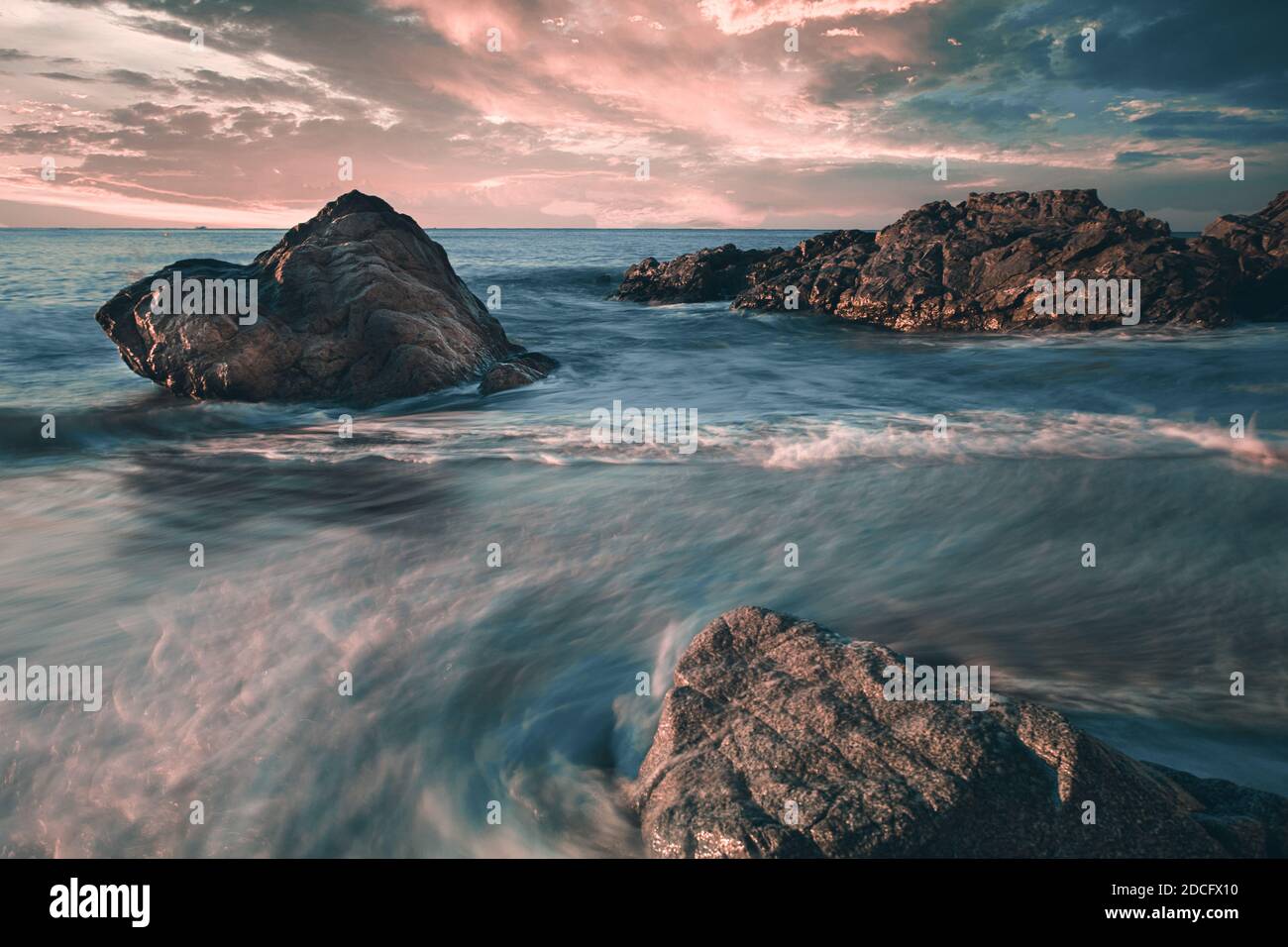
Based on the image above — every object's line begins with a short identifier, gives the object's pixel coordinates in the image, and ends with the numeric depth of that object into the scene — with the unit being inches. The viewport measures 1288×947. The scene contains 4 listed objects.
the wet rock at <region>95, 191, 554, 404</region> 549.3
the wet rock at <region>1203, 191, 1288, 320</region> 978.1
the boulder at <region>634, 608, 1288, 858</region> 139.1
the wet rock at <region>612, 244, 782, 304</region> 1393.9
